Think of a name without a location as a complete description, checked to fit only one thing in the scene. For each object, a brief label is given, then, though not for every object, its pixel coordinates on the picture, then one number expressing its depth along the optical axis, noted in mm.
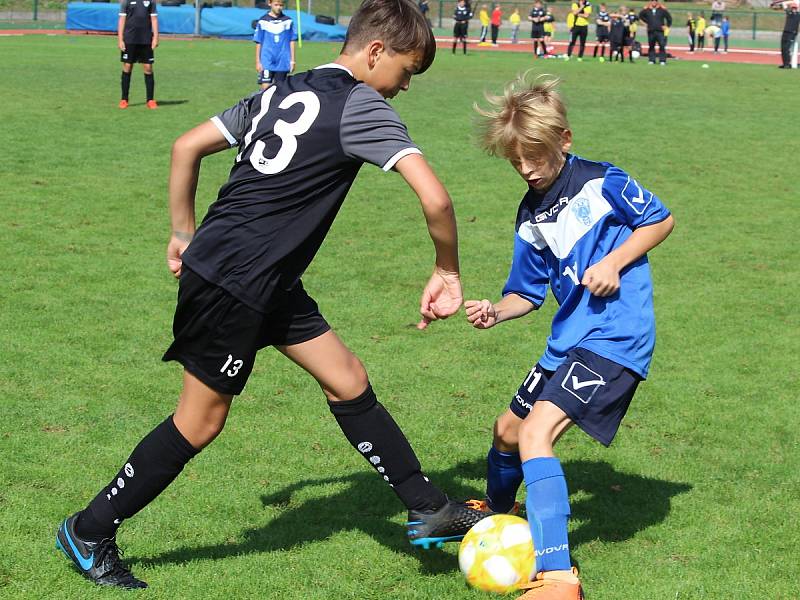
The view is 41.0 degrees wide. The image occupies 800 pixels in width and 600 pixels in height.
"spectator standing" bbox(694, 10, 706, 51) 43719
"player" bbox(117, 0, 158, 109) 18406
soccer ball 4113
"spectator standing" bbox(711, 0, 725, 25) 48347
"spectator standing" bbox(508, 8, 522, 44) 45875
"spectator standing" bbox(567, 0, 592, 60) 35375
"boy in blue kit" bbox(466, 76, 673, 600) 3912
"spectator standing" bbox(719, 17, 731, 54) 44319
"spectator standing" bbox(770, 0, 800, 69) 32500
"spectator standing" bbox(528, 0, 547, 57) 36250
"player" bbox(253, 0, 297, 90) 18891
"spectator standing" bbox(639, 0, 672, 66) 33812
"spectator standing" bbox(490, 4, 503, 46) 43812
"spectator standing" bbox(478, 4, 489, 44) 45991
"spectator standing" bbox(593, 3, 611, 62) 36406
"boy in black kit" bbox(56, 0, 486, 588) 3699
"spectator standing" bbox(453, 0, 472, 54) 36188
